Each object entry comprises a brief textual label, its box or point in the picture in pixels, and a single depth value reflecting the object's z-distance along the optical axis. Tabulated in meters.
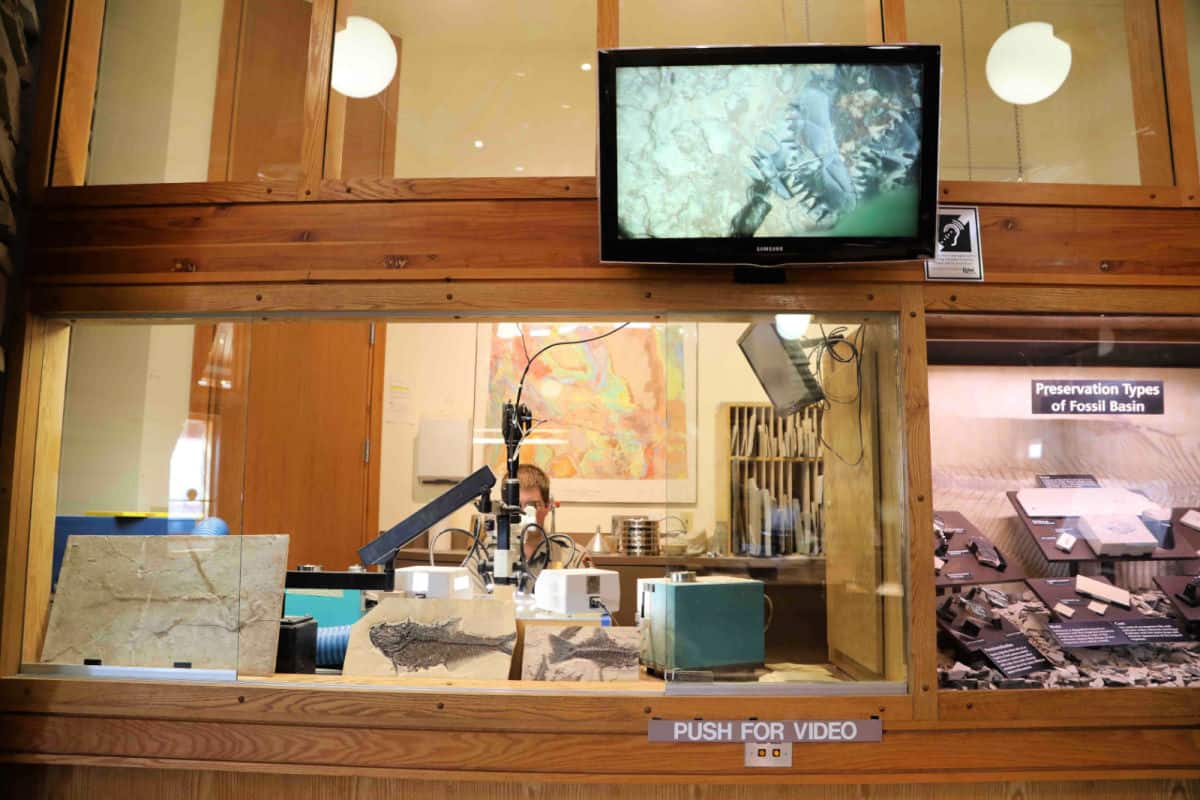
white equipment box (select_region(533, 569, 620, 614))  2.58
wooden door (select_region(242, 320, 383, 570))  3.73
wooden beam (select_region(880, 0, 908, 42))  2.51
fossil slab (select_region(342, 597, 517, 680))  2.34
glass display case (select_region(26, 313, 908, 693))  2.33
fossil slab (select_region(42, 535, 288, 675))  2.37
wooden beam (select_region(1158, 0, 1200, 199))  2.44
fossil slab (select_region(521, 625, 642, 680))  2.30
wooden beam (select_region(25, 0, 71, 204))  2.55
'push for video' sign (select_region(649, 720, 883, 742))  2.17
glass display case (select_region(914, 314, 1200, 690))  2.38
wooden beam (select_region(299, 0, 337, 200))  2.49
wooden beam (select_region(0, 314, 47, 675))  2.38
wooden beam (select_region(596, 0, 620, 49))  2.56
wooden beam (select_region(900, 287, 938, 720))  2.21
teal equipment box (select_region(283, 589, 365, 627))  2.95
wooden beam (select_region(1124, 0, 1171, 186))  2.48
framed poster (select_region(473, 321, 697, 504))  5.87
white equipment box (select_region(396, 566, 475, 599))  2.57
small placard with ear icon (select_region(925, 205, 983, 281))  2.35
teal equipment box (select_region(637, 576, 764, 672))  2.28
